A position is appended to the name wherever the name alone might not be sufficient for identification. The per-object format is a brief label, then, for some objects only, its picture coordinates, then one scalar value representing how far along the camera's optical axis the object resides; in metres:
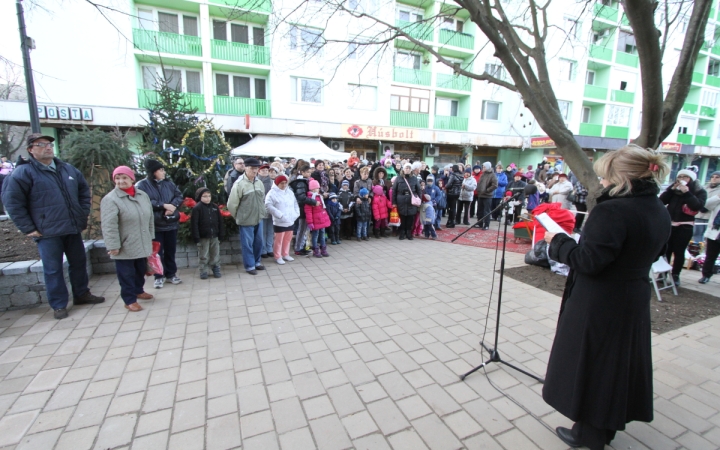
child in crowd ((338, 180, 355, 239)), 7.79
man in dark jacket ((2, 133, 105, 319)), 3.61
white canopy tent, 14.15
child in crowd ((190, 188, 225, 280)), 5.18
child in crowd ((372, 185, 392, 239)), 8.30
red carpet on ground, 8.20
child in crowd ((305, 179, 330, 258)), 6.65
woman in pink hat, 3.86
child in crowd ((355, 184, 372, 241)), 7.92
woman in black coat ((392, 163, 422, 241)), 8.30
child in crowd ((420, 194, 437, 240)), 8.77
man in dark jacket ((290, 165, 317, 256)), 6.60
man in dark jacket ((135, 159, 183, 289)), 4.70
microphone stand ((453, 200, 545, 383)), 2.90
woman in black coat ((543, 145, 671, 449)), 1.88
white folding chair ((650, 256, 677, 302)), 4.71
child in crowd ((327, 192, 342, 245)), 7.34
